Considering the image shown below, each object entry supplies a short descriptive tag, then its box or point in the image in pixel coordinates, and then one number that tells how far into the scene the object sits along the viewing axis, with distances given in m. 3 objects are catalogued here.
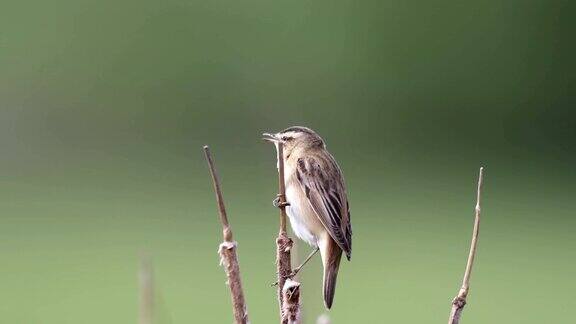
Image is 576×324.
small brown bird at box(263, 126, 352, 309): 7.93
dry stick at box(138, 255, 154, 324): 4.86
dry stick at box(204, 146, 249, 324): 4.63
